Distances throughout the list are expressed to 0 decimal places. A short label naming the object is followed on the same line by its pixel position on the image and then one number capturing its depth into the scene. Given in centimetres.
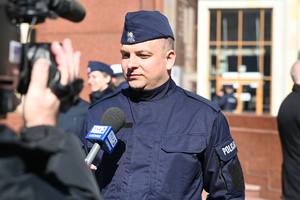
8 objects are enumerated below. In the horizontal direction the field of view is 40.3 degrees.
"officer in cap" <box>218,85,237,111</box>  1341
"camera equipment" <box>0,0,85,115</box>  105
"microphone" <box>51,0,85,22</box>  125
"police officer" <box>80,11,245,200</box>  202
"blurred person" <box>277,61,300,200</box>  391
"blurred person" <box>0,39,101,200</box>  96
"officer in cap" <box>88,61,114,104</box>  464
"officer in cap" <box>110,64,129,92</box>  514
